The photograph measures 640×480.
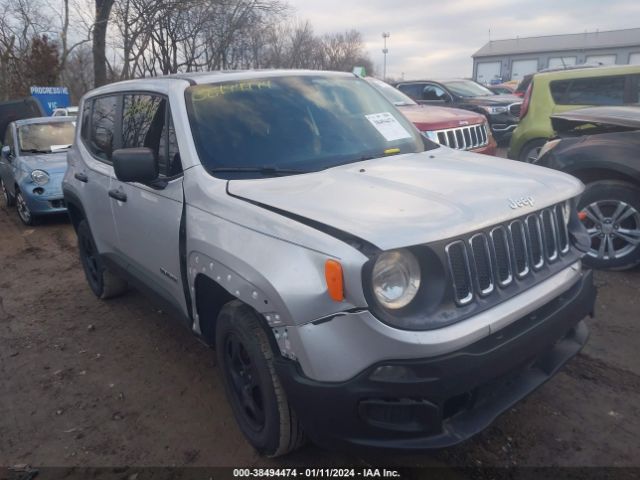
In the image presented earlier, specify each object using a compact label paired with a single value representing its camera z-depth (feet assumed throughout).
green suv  23.47
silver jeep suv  6.47
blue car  26.02
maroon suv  23.76
